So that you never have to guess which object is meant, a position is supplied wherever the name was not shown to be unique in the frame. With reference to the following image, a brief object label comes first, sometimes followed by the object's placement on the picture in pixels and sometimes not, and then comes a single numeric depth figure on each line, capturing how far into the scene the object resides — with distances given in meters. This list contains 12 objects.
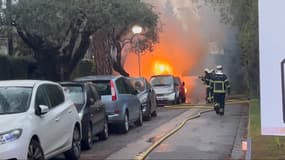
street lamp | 27.66
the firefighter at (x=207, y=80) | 25.74
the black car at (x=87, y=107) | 12.65
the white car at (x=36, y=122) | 8.26
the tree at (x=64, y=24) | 19.72
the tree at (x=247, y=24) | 18.62
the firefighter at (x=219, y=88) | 20.48
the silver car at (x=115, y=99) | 15.66
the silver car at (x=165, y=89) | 29.75
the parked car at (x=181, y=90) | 31.66
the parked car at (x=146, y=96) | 20.19
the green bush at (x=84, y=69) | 30.45
